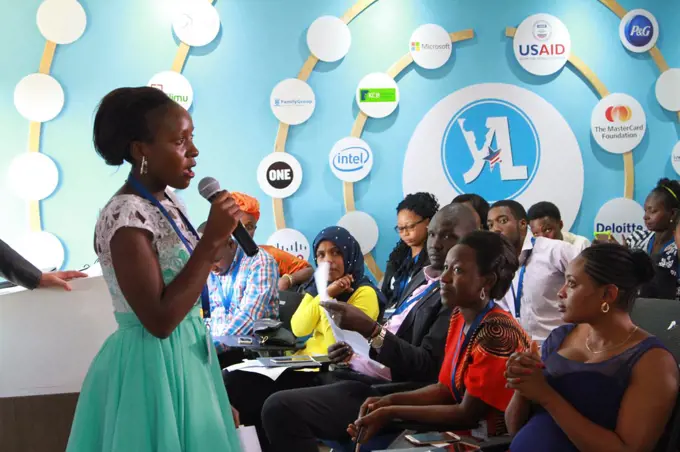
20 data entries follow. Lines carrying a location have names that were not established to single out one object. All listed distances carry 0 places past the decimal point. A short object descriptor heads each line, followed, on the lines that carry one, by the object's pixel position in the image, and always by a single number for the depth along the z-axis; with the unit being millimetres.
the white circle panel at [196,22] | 5430
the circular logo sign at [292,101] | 5562
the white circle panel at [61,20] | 5250
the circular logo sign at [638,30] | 5812
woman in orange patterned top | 2121
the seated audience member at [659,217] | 4945
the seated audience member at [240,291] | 3943
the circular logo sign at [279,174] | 5559
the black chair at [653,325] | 2002
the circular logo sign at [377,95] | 5617
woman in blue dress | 1675
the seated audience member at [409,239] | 3828
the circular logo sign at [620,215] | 5793
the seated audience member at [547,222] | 5406
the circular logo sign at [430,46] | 5656
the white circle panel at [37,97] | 5238
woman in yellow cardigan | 3469
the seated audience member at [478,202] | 4495
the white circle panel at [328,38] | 5543
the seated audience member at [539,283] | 4320
